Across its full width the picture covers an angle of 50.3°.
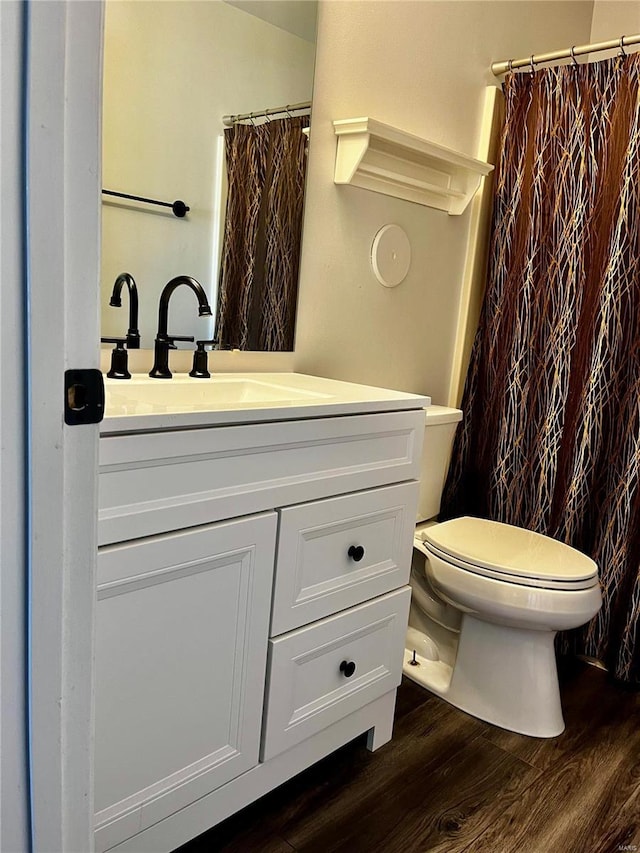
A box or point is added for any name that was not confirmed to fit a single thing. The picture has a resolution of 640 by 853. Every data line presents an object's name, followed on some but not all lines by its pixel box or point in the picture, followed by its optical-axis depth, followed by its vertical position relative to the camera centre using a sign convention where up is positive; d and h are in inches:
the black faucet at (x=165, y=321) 60.3 -2.0
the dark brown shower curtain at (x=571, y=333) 82.8 -0.2
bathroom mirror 57.4 +16.3
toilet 69.4 -29.1
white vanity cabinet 43.2 -21.9
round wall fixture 81.6 +7.5
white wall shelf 71.4 +17.7
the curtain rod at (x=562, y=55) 80.9 +34.2
